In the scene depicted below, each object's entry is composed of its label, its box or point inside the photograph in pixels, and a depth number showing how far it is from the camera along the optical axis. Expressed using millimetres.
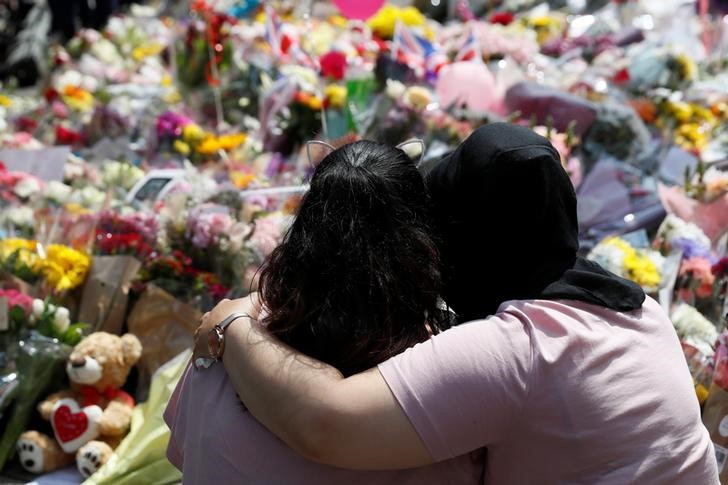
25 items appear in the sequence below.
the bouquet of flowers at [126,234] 3062
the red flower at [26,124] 5348
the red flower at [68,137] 4945
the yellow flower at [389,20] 5906
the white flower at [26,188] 3816
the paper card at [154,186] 3572
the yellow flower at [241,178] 3718
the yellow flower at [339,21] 7134
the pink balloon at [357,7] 4812
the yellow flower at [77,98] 5602
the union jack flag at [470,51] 4863
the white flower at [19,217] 3445
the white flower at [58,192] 3756
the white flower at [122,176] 3996
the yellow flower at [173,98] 5196
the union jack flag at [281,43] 4766
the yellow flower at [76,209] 3346
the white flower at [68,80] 6023
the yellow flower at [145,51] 6863
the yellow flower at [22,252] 3035
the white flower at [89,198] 3688
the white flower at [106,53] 6852
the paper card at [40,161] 4125
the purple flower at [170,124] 4523
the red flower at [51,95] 5824
